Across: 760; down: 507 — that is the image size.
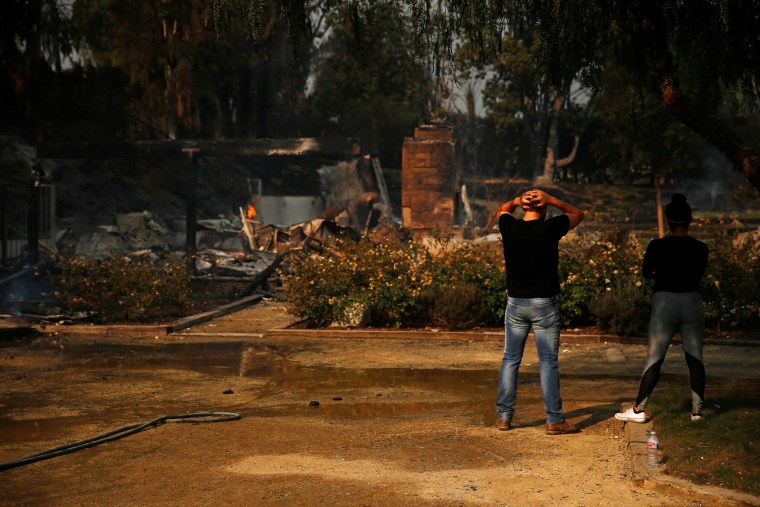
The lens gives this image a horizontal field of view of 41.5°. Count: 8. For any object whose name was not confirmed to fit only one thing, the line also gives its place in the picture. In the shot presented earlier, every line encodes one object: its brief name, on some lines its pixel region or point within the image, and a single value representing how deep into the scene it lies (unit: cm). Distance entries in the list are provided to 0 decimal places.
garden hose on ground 760
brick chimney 2542
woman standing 820
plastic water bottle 697
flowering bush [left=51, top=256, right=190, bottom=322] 1791
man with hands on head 824
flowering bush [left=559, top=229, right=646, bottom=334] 1491
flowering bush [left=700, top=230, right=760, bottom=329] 1502
